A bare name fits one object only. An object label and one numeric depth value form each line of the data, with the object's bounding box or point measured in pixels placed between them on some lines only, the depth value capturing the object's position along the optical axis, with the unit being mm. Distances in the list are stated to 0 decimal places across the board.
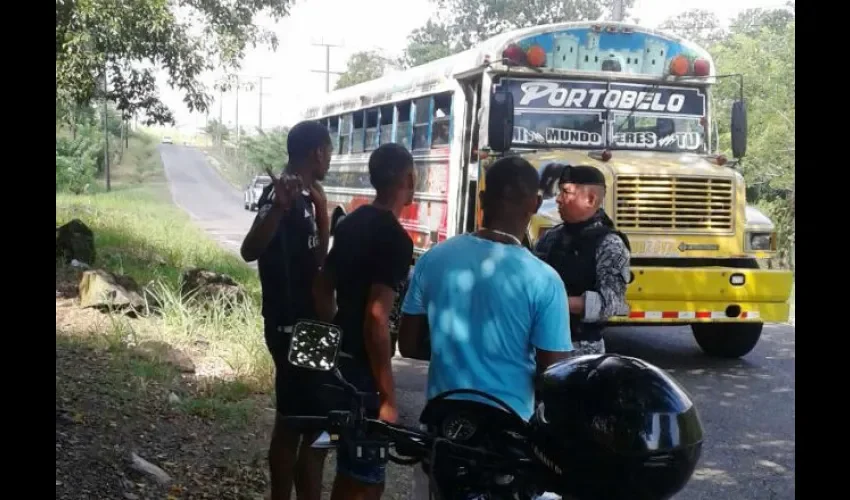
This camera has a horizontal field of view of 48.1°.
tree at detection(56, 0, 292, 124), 9406
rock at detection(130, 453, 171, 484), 4656
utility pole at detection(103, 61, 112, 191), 34078
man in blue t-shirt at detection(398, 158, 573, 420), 2463
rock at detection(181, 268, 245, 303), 9133
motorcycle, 1760
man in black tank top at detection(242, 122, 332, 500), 3789
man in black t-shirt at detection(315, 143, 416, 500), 3137
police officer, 3877
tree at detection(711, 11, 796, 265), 18156
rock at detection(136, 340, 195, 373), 6938
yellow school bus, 7496
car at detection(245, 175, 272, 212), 25797
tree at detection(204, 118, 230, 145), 57594
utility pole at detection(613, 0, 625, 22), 14633
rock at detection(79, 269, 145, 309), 8508
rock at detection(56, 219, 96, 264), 11344
